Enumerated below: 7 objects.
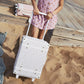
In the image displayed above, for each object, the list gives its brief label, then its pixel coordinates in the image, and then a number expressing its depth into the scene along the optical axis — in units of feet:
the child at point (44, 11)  8.81
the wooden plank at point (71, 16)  13.46
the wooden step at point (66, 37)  12.55
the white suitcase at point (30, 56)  8.10
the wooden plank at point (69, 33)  12.50
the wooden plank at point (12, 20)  14.39
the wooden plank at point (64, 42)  12.87
